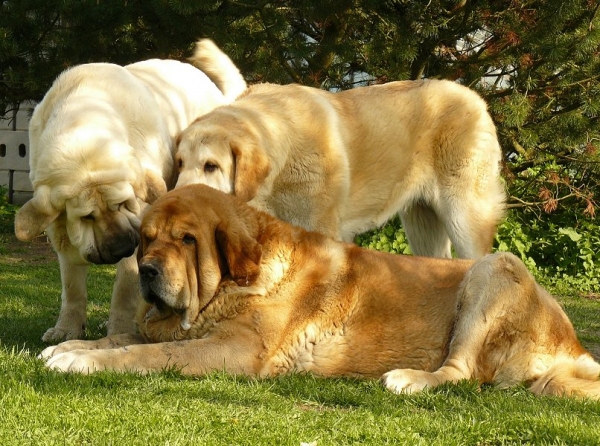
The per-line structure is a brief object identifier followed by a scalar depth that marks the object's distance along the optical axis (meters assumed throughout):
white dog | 10.56
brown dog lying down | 8.86
